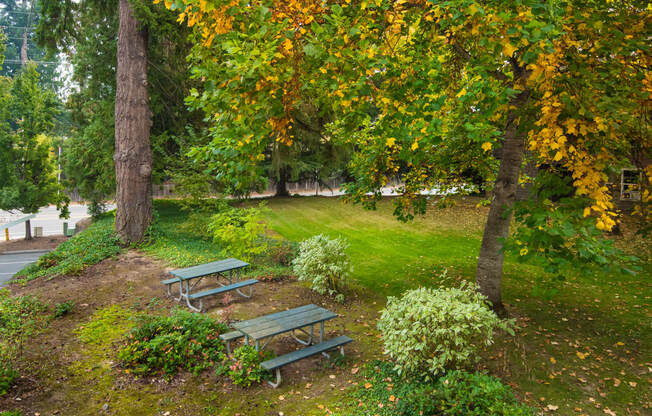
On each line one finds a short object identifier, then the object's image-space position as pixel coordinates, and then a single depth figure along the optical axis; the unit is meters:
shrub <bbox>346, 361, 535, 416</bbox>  3.56
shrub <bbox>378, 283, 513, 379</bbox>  4.12
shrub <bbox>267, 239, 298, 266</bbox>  9.96
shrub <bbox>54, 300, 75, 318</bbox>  6.44
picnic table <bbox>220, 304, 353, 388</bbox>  4.58
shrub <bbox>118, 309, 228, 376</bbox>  4.77
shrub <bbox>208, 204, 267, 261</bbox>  8.54
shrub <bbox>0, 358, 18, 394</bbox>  4.18
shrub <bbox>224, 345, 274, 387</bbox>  4.52
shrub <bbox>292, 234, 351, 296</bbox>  7.32
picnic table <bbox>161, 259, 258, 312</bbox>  6.78
